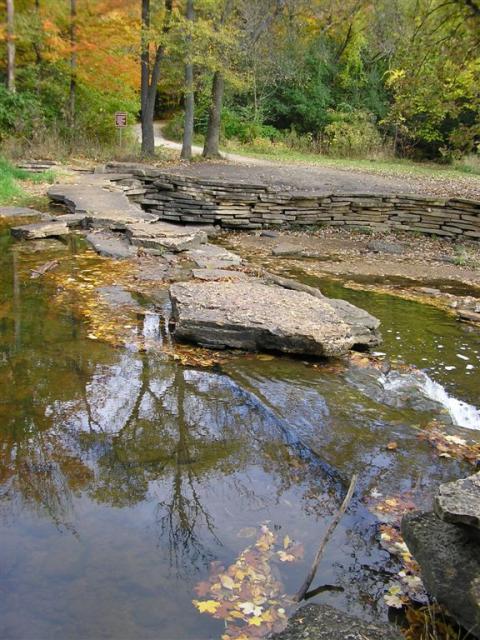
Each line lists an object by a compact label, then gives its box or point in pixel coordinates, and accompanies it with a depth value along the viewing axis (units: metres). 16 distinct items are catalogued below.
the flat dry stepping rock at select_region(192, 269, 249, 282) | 7.07
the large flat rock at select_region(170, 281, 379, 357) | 5.10
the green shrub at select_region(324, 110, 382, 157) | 27.02
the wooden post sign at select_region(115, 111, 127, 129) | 18.59
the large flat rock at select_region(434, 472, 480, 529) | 2.33
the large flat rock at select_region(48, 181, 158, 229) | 9.66
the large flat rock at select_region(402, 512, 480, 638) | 2.33
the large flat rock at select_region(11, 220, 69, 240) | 8.70
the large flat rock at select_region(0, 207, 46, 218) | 9.98
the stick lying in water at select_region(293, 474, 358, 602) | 2.60
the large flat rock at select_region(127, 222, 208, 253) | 8.60
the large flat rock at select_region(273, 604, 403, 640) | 2.22
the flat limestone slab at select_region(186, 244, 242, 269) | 7.86
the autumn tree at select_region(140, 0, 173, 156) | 17.27
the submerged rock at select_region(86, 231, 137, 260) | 8.14
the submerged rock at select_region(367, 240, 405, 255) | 11.46
